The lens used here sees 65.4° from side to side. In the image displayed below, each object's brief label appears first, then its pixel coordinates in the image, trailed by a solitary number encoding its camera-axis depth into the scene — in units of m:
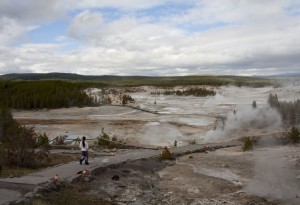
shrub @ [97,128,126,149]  13.78
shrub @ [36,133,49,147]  13.20
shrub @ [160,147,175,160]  11.47
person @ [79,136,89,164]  9.45
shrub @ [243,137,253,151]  12.78
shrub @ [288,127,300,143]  13.73
